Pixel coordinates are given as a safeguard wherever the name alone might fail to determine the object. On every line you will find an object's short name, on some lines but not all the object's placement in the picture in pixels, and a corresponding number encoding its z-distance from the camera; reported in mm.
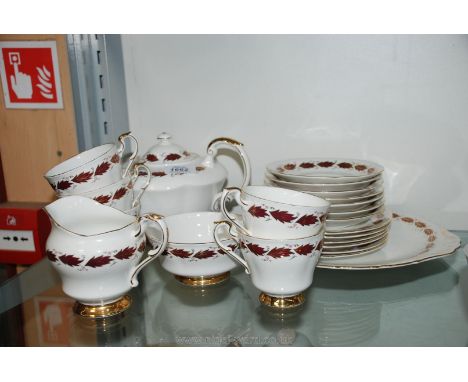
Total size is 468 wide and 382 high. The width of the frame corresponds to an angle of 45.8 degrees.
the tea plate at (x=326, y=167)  996
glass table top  792
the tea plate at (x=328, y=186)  921
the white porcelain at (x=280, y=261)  776
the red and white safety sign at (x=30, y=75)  1076
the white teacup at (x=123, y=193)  874
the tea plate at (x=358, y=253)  920
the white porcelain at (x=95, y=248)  775
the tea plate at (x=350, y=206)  922
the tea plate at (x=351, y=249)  920
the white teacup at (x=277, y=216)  771
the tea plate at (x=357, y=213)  923
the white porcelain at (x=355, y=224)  915
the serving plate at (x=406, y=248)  892
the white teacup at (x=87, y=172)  859
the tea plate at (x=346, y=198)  922
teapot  978
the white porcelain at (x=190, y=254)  864
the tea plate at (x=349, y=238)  914
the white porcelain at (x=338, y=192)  921
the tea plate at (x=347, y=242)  917
